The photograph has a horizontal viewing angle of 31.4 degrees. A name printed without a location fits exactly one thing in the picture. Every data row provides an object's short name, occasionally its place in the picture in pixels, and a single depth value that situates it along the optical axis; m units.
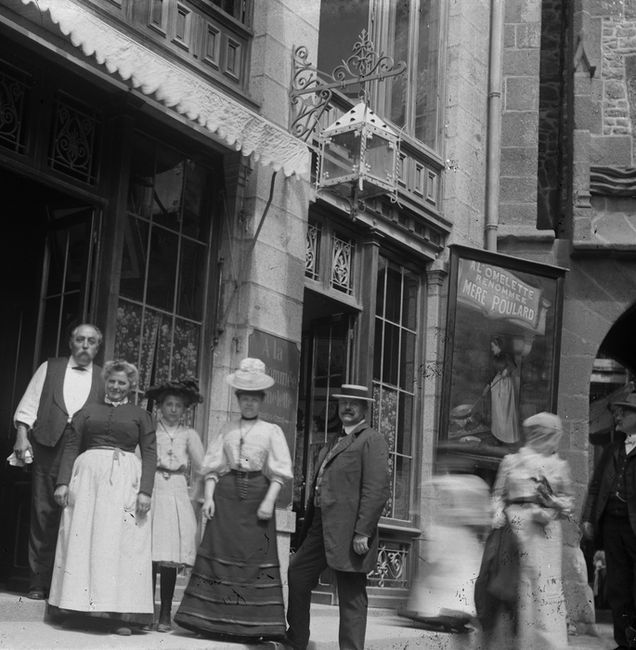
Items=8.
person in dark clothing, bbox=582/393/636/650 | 9.11
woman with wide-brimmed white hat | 7.59
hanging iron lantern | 11.19
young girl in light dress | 7.99
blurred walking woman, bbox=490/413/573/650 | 7.44
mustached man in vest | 7.94
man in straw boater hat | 7.52
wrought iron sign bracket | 10.55
